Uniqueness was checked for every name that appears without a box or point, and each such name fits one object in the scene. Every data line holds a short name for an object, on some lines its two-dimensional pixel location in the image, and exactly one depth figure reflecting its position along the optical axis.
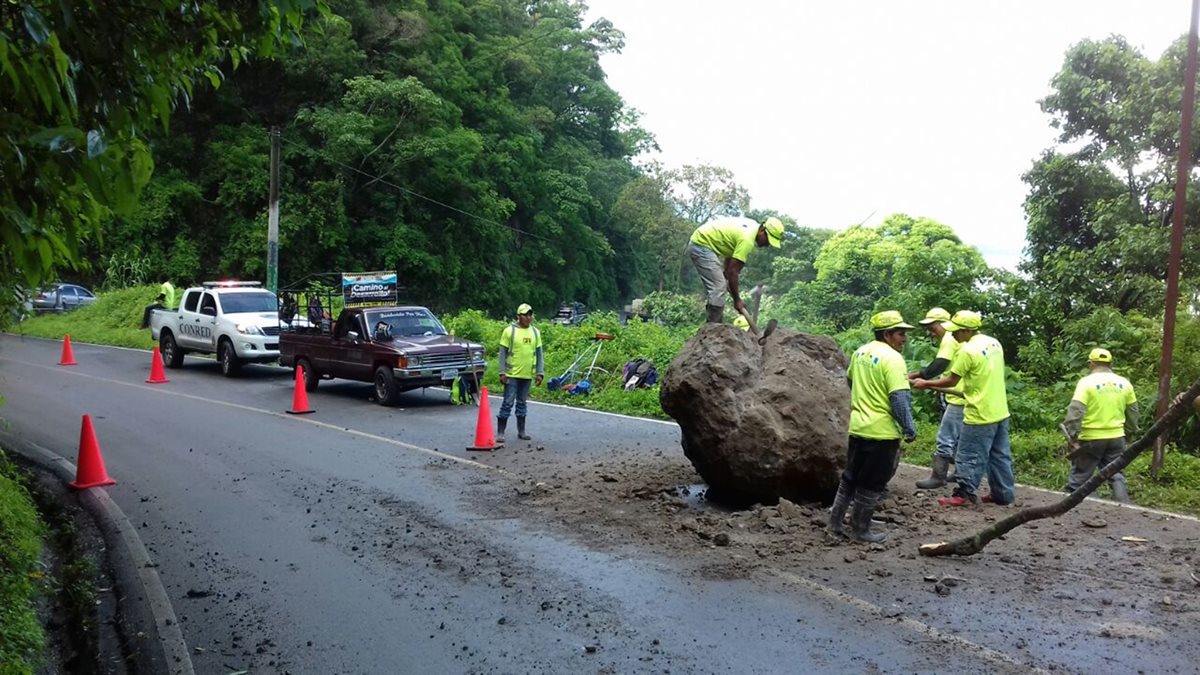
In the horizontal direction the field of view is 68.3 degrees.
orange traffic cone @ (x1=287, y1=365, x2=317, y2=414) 14.84
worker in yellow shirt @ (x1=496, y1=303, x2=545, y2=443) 12.35
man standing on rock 9.09
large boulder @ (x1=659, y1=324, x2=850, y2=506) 8.48
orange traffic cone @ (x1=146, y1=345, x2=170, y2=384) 18.83
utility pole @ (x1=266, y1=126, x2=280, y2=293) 25.73
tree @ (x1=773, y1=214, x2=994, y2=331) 15.34
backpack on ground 17.31
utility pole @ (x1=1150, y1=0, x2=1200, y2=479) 9.48
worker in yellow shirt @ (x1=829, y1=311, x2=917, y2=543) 7.14
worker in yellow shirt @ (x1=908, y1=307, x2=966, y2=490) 9.68
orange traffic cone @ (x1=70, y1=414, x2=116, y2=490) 9.60
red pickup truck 15.73
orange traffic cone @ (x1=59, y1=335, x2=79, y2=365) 22.11
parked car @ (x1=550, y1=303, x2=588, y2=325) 35.03
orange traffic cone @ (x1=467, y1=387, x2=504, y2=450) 11.81
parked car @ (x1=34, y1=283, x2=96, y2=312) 35.34
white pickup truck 19.89
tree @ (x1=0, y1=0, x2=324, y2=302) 3.03
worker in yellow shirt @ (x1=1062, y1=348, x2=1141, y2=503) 8.66
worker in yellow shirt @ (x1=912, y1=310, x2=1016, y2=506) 8.78
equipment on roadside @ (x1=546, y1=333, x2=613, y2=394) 17.61
